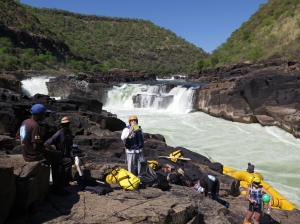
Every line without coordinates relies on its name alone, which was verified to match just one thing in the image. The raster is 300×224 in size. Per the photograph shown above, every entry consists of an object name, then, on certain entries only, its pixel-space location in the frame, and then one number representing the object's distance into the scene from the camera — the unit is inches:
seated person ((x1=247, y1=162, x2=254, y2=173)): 374.0
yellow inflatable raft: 300.9
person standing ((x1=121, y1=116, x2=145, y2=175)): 224.4
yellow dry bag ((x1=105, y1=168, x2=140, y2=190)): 206.1
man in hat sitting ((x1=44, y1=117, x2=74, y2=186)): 189.8
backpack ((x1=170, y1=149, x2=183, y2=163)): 390.9
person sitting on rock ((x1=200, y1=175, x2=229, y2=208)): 248.2
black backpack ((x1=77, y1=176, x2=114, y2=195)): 191.0
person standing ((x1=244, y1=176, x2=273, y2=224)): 220.1
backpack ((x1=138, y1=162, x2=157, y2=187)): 218.7
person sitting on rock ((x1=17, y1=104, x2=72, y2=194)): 158.6
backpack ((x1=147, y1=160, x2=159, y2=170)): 329.3
